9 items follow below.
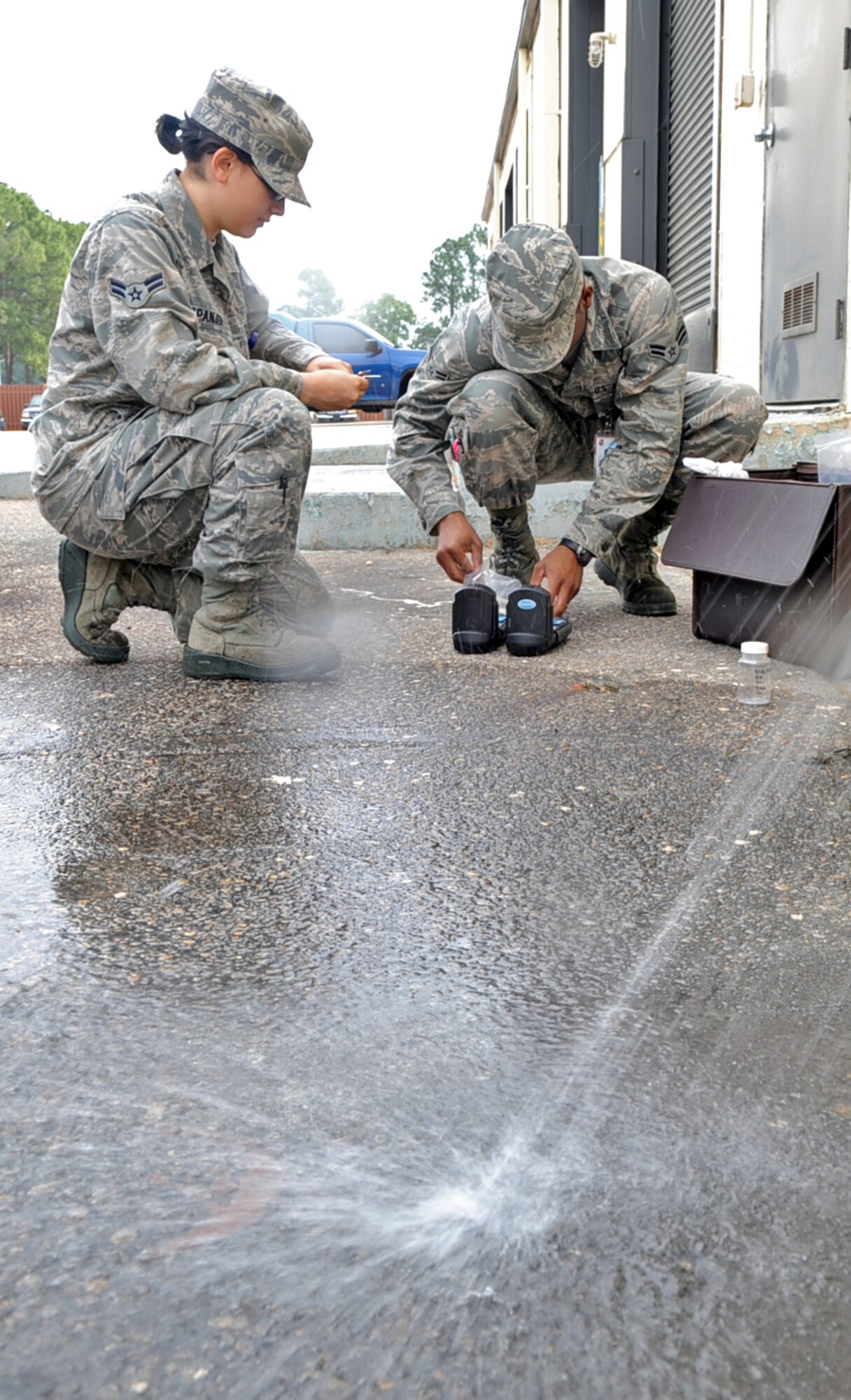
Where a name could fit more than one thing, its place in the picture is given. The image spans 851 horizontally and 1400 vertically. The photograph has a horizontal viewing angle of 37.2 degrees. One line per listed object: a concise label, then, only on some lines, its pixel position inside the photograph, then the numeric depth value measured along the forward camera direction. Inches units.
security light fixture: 358.0
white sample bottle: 103.8
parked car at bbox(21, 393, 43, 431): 1090.1
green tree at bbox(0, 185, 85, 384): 2080.5
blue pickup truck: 745.0
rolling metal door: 270.2
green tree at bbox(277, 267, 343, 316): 3993.6
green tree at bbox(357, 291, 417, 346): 3740.2
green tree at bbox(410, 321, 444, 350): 3097.9
